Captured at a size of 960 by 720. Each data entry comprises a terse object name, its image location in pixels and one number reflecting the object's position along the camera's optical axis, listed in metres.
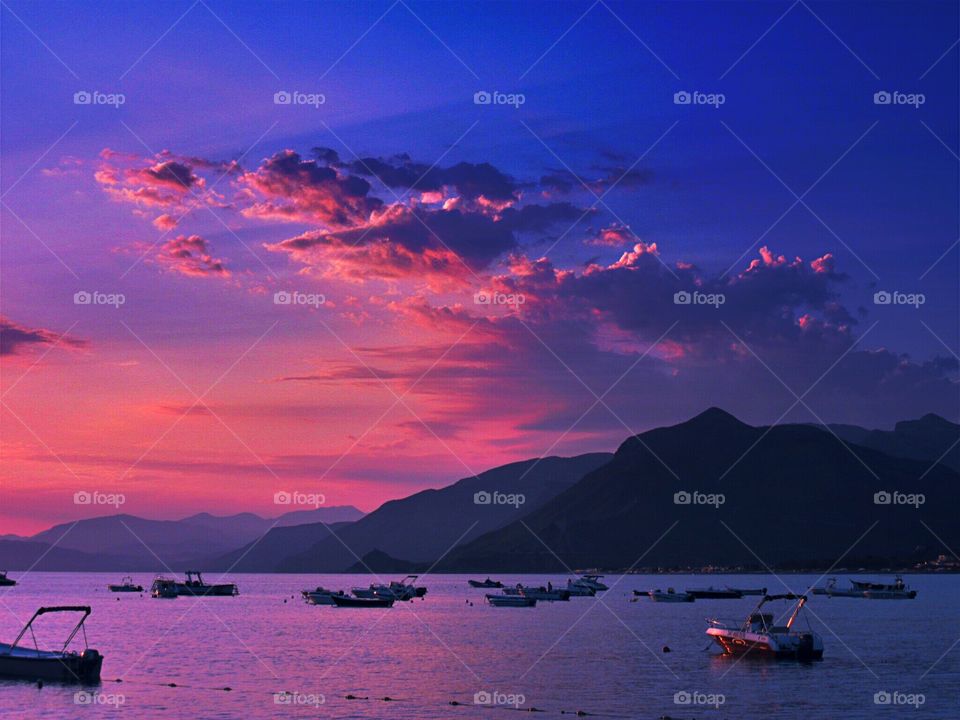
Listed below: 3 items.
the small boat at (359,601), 189.38
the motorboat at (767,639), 88.25
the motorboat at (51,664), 72.25
